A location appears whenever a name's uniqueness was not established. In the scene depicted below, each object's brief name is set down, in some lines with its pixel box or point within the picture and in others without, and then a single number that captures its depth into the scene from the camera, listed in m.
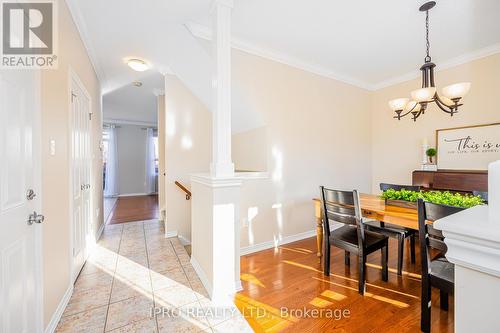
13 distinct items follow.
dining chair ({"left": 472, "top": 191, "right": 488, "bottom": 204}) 2.11
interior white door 2.17
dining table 1.76
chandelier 1.90
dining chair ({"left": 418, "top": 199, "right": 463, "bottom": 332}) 1.39
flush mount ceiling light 3.13
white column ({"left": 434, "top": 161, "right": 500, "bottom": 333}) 0.47
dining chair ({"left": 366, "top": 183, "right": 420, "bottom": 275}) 2.16
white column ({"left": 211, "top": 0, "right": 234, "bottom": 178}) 1.94
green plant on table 1.60
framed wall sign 2.92
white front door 1.12
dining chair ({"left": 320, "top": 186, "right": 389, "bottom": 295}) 1.91
